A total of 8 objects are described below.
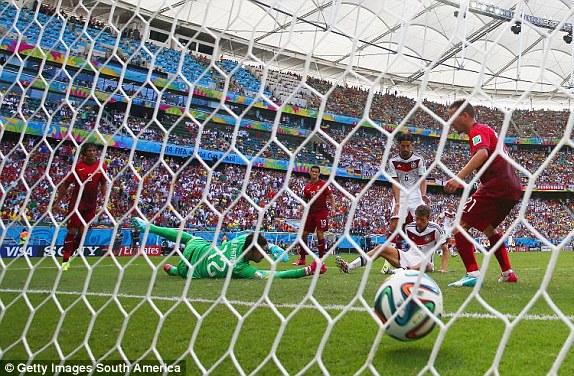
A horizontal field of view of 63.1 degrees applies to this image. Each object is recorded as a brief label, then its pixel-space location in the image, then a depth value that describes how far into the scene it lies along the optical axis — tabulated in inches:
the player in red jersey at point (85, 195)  189.3
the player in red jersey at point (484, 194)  140.5
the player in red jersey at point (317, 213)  287.9
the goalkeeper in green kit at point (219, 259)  180.4
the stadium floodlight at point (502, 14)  871.6
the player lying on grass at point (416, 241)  192.2
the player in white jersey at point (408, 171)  220.1
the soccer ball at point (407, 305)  73.3
